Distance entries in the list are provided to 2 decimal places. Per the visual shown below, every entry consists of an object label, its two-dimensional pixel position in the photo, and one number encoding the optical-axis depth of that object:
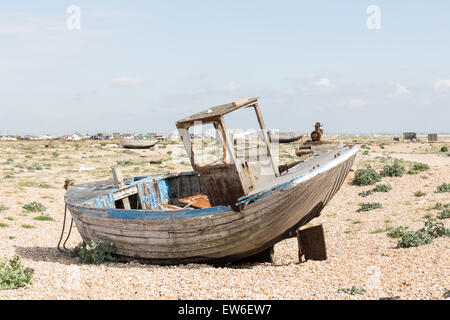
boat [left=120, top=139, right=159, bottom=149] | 58.78
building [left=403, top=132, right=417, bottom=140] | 81.18
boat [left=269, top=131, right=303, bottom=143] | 65.88
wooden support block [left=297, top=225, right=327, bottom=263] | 8.91
